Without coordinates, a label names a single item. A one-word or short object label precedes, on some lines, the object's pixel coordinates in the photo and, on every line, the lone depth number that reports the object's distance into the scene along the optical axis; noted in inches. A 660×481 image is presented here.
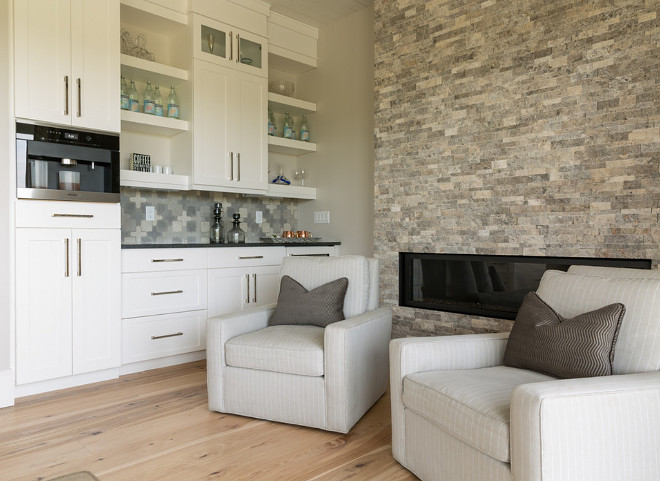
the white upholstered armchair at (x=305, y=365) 88.4
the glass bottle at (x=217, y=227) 163.6
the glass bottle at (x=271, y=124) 178.9
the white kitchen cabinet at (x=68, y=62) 109.1
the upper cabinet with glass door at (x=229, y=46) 147.5
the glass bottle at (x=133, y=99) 141.5
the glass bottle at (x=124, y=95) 139.8
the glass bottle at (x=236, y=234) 165.6
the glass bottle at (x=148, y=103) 144.8
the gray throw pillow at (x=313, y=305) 104.5
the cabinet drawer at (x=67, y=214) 109.4
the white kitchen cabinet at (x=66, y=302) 109.3
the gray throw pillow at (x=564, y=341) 64.1
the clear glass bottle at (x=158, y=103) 146.2
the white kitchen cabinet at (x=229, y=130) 148.3
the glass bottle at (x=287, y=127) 183.7
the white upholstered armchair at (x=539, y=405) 53.2
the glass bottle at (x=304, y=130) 186.1
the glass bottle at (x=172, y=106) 149.6
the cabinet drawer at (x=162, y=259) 126.7
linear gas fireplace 118.5
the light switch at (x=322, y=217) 182.1
